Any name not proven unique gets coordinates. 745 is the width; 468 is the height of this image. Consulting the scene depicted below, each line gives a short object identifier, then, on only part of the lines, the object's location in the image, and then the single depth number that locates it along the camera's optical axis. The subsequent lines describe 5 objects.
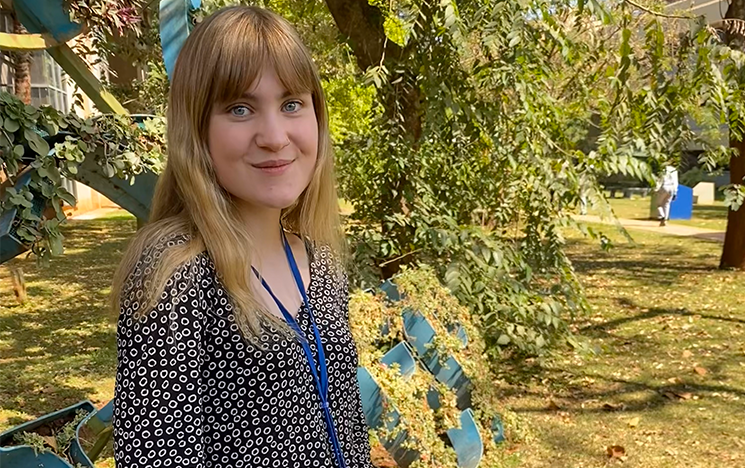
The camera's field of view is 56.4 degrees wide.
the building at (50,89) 13.44
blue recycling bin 16.31
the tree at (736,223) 7.91
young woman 1.10
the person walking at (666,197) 14.62
